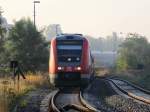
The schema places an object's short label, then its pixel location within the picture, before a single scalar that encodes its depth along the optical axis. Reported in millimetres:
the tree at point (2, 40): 51794
